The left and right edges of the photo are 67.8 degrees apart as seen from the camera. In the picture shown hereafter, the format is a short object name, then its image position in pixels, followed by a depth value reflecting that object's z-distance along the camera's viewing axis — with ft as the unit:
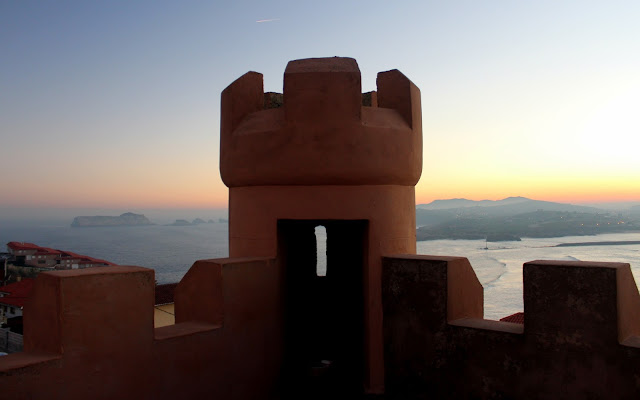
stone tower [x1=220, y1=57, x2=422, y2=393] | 18.63
